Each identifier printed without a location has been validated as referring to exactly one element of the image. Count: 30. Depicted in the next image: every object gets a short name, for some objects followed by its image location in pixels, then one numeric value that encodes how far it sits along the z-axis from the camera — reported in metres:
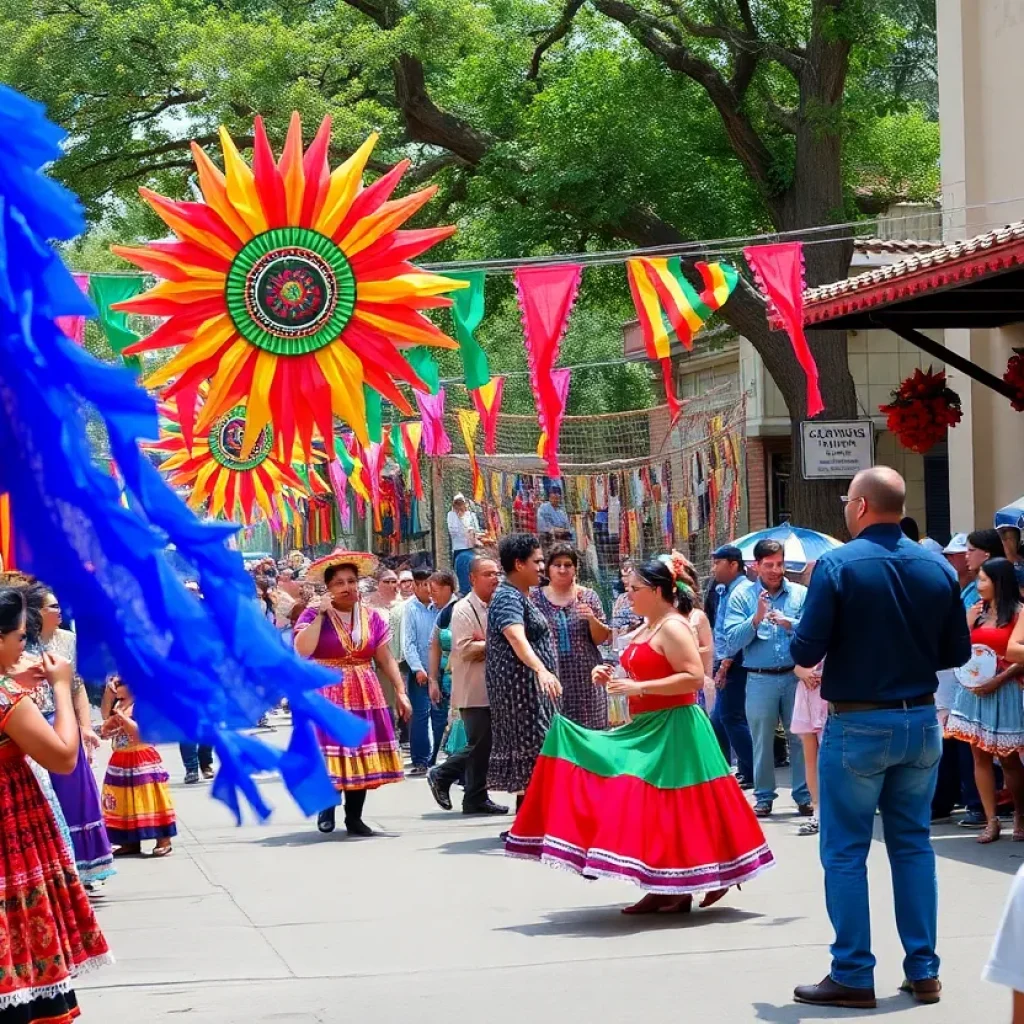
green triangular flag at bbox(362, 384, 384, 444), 11.38
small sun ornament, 16.97
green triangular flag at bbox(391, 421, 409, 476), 26.50
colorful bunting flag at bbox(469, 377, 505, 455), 20.14
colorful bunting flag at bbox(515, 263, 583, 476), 12.91
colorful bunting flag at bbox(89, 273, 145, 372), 12.36
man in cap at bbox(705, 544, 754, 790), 12.51
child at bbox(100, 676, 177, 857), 10.72
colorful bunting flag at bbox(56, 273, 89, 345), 9.88
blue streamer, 2.31
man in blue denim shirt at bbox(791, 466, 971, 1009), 6.19
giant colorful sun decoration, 7.13
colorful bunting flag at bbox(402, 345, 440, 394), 11.34
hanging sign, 17.14
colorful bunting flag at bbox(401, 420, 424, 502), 26.70
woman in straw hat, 11.27
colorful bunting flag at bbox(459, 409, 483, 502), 24.05
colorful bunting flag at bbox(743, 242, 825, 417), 12.91
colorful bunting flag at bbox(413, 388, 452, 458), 23.56
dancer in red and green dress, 7.86
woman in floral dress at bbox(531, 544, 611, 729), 11.16
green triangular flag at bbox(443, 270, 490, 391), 12.05
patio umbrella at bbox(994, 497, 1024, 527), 11.39
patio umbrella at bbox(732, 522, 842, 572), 13.09
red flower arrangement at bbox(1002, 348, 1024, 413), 14.01
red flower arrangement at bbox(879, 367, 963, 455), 14.90
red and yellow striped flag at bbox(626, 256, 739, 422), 13.00
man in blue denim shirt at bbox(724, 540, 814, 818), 11.40
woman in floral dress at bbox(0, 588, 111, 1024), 4.93
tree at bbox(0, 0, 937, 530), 19.05
